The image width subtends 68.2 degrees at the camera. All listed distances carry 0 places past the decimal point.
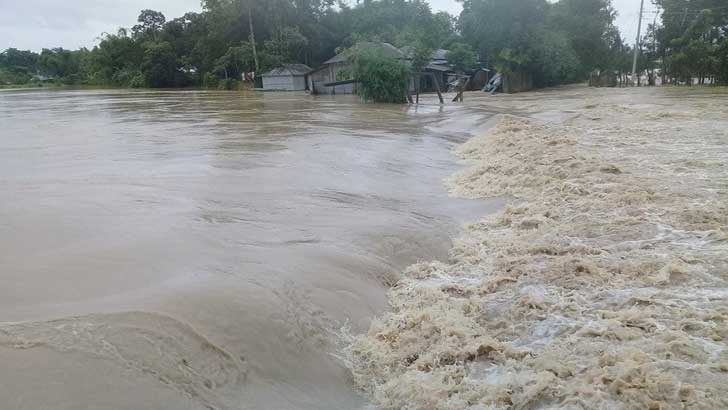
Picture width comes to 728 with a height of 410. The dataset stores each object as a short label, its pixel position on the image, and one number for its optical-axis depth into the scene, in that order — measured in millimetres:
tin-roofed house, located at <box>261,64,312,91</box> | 44688
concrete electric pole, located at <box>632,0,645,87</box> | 37669
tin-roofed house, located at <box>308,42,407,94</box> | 37750
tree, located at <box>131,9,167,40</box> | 69294
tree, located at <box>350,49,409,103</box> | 26734
